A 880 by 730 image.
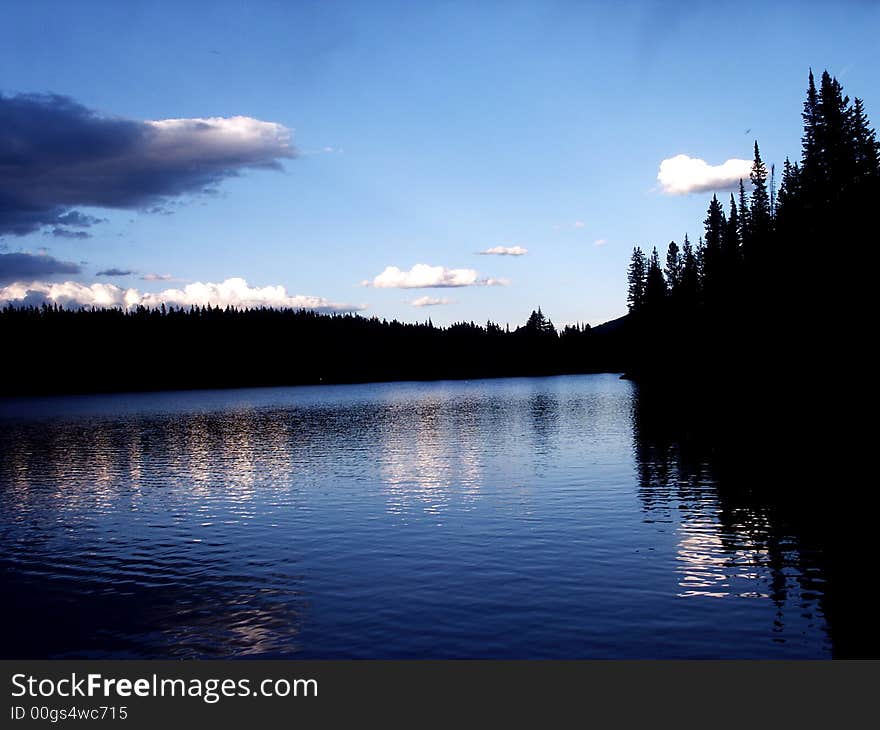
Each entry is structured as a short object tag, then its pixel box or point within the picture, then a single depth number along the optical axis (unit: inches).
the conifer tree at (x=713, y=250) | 4783.5
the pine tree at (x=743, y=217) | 4589.1
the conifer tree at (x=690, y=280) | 5787.4
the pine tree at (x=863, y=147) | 2992.1
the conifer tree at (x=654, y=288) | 6589.6
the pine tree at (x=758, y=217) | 3937.5
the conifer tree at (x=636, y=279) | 7386.8
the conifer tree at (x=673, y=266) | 6953.7
